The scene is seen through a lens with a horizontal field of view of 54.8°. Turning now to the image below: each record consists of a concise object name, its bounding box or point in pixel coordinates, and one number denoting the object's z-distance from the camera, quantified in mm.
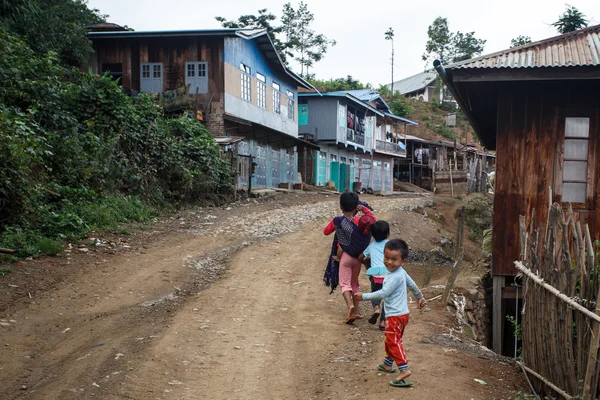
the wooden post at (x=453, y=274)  8031
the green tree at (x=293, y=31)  42844
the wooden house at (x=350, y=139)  33281
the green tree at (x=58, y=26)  18531
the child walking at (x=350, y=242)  6664
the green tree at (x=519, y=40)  56025
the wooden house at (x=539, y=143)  8391
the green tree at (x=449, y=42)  61594
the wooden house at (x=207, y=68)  22312
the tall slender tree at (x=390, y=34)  62241
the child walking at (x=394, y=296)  4820
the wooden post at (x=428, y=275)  9338
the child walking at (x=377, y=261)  6250
